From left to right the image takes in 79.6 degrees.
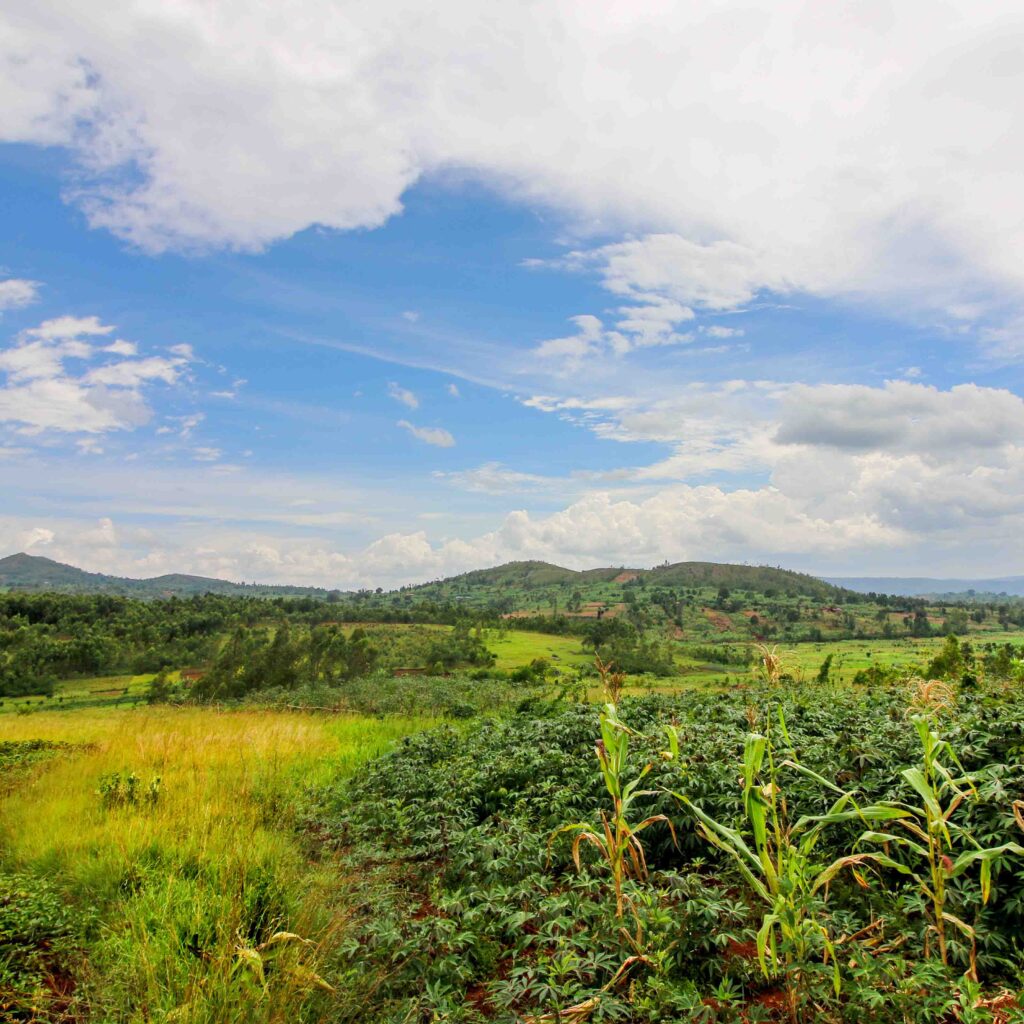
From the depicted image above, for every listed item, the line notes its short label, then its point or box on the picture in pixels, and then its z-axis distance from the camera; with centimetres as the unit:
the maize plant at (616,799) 327
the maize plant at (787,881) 277
